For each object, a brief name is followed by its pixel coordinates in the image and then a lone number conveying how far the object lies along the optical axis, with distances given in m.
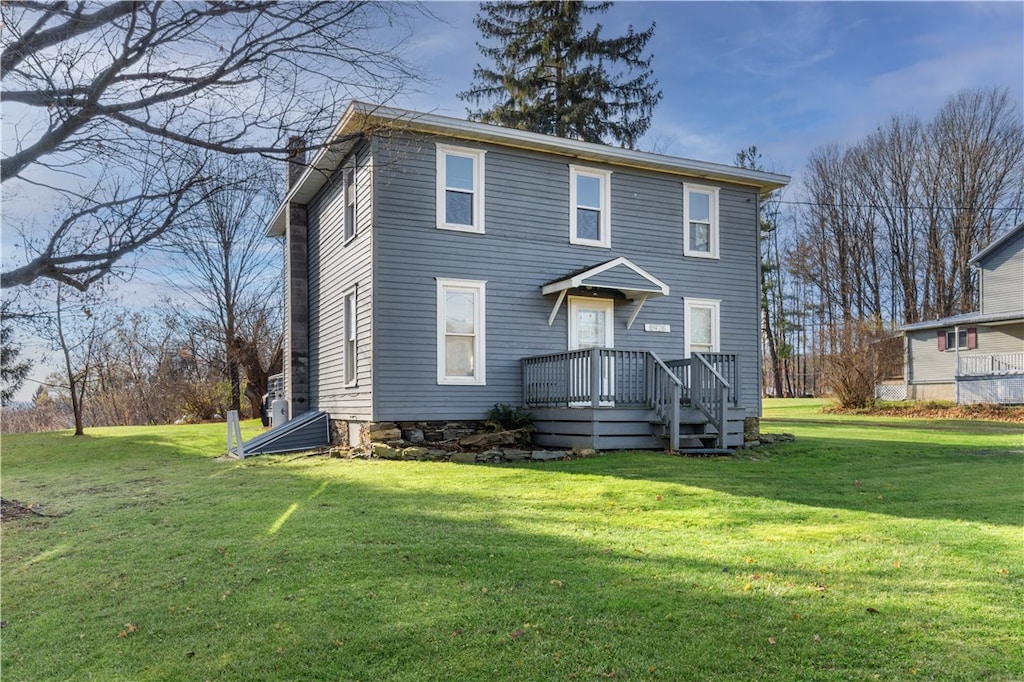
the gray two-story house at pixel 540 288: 11.97
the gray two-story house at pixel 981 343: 26.75
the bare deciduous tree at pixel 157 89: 5.17
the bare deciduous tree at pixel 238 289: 26.81
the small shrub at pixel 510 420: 12.51
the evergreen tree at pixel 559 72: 26.45
